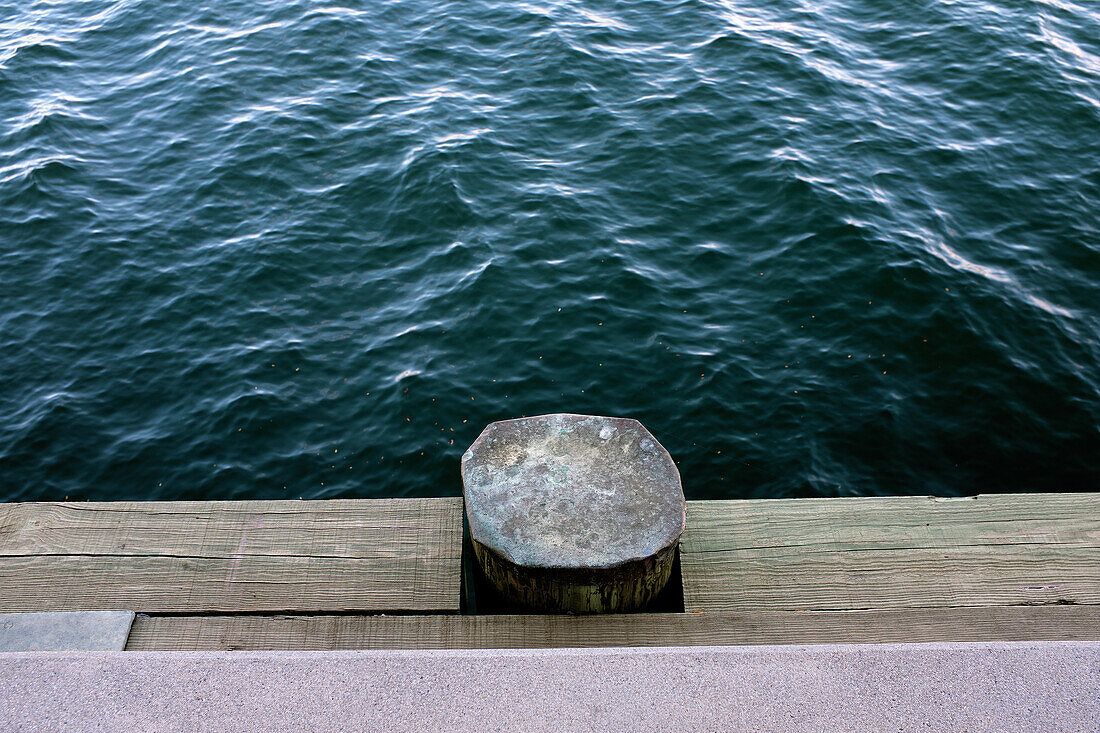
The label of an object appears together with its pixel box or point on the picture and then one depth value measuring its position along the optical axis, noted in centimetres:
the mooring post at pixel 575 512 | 298
